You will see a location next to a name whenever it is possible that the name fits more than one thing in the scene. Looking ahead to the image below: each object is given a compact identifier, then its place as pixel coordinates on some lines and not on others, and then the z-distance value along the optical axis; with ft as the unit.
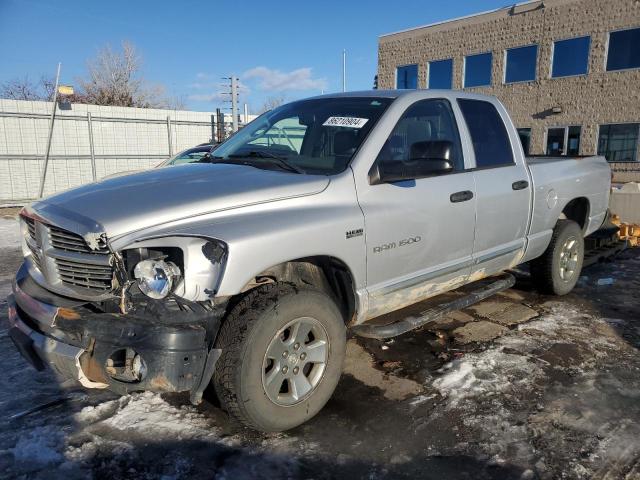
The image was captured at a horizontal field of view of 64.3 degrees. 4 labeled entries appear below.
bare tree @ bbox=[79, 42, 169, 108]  112.37
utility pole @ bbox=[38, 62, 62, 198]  40.82
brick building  61.16
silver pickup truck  8.16
